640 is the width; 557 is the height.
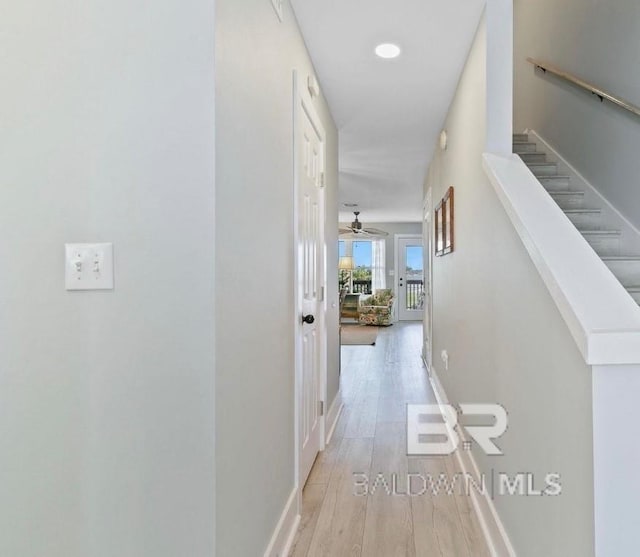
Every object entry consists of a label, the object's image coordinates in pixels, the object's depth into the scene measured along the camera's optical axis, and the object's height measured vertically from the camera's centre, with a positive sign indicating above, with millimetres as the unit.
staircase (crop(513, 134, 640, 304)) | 2510 +380
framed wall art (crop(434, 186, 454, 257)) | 3230 +409
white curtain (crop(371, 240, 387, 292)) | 11422 +257
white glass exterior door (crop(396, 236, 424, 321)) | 11188 -21
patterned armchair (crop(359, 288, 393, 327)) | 9961 -754
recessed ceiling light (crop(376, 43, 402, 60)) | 2438 +1238
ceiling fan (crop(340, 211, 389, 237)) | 8484 +956
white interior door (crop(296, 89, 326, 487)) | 2311 -39
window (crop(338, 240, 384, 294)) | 11555 +335
